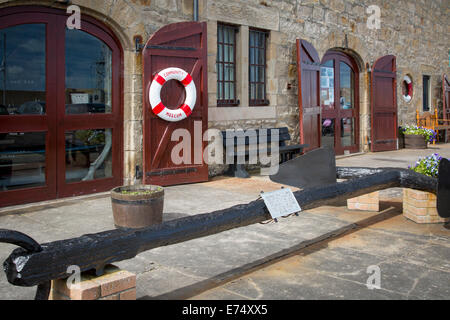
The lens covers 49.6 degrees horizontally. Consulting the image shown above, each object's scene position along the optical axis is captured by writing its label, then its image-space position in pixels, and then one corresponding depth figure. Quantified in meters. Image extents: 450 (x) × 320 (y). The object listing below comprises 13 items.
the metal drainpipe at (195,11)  7.48
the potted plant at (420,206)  5.11
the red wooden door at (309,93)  9.30
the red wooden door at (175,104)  6.88
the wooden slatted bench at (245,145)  7.90
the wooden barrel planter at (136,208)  4.65
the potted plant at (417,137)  12.98
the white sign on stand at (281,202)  3.23
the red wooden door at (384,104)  12.05
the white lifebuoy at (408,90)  14.11
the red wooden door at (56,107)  5.66
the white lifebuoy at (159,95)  6.81
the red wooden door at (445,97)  15.86
